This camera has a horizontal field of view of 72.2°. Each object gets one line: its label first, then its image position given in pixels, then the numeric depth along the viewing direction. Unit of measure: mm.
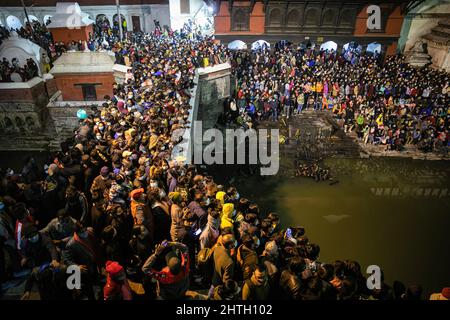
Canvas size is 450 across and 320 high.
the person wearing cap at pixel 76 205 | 5266
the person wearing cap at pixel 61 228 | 4652
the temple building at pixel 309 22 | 20172
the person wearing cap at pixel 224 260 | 4414
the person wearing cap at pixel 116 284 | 3738
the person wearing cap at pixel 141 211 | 5094
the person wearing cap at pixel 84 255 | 4270
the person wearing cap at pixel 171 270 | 3988
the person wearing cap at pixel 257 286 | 3942
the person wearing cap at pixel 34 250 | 4367
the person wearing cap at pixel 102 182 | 5934
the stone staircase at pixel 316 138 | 13875
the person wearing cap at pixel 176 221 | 5250
